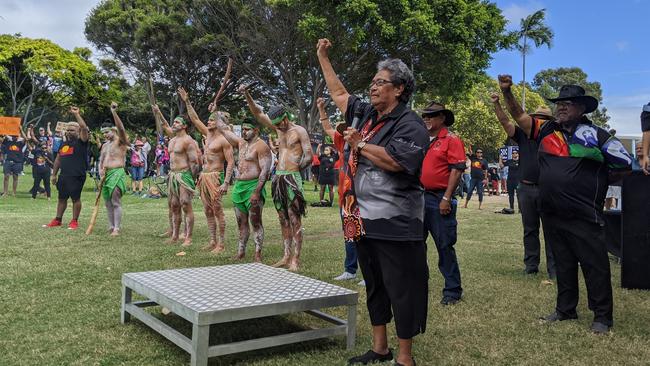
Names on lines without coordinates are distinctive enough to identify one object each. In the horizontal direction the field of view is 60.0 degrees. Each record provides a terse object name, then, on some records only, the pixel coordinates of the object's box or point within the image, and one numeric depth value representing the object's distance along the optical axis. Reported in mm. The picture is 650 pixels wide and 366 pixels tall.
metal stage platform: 3615
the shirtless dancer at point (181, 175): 9156
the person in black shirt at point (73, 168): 10758
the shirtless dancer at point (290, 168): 7051
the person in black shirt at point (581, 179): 4754
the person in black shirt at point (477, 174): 18047
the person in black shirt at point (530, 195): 6336
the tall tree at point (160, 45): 29266
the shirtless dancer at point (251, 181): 7586
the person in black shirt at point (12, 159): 17609
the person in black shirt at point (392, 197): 3385
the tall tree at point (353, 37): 22062
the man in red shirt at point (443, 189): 5621
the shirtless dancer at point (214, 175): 8555
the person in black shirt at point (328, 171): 17016
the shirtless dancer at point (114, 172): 10148
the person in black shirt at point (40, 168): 16875
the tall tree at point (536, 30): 35625
